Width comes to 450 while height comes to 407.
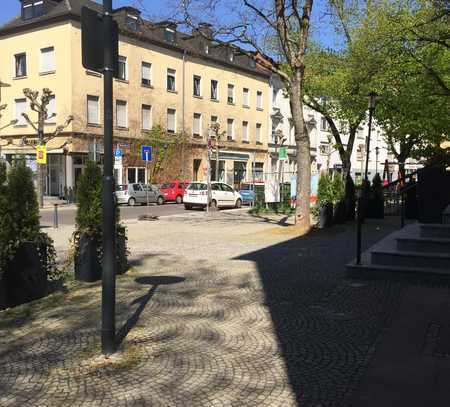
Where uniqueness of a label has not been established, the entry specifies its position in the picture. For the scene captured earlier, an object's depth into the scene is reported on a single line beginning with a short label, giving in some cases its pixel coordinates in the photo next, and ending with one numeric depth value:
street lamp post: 10.52
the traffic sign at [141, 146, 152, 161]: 20.69
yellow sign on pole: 26.27
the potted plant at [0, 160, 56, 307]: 6.14
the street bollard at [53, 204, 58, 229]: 16.67
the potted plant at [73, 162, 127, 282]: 7.78
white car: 27.45
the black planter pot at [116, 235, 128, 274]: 8.25
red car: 34.38
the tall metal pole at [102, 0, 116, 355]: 4.38
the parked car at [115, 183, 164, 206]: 31.67
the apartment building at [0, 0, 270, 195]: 34.53
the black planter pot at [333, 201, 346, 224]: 17.06
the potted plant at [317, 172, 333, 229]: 15.85
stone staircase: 7.55
